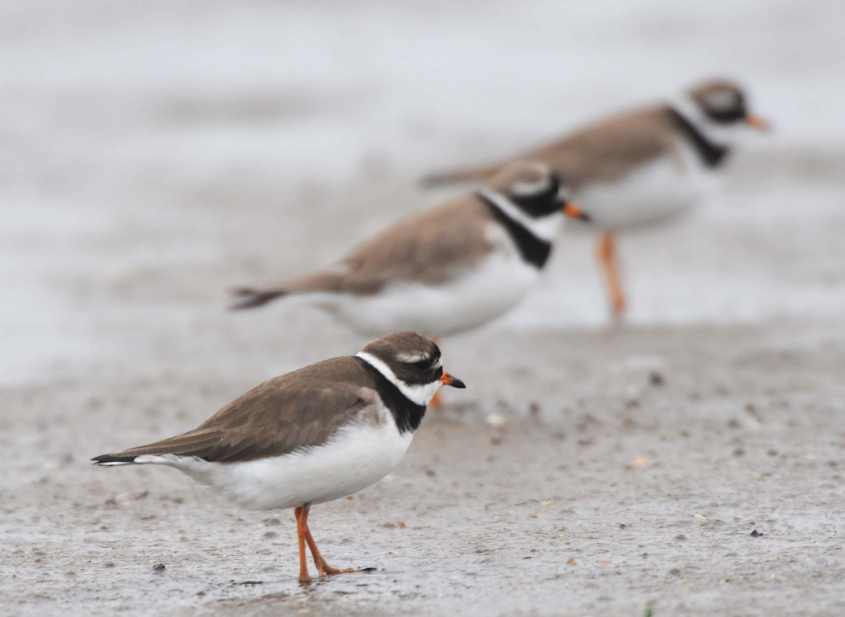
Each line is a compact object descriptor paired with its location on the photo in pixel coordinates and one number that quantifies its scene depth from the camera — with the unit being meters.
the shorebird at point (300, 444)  10.14
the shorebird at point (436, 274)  15.26
